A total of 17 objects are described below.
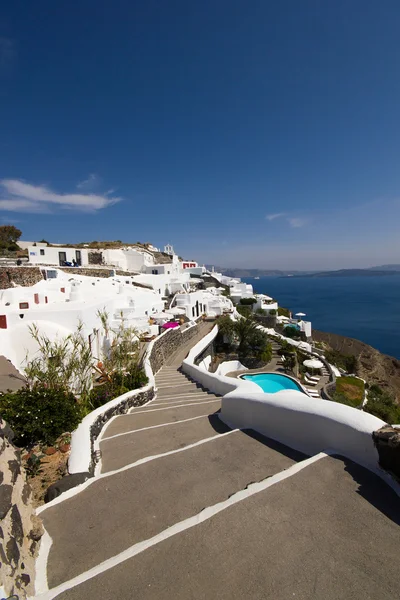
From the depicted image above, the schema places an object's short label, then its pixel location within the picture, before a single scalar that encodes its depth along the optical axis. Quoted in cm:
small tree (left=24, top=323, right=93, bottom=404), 796
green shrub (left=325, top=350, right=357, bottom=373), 2952
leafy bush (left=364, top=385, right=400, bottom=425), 1594
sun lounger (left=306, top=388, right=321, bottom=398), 1704
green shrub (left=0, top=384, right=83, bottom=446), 543
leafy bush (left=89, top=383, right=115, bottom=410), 819
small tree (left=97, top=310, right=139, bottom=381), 1017
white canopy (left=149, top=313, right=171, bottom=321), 2032
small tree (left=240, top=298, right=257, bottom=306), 4426
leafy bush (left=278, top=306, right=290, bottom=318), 4464
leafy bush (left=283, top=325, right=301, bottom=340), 3350
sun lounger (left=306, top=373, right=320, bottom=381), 1995
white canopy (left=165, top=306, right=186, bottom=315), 2342
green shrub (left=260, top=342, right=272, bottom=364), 2048
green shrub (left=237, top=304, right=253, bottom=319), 3278
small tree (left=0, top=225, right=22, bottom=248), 4180
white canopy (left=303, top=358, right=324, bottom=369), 2082
